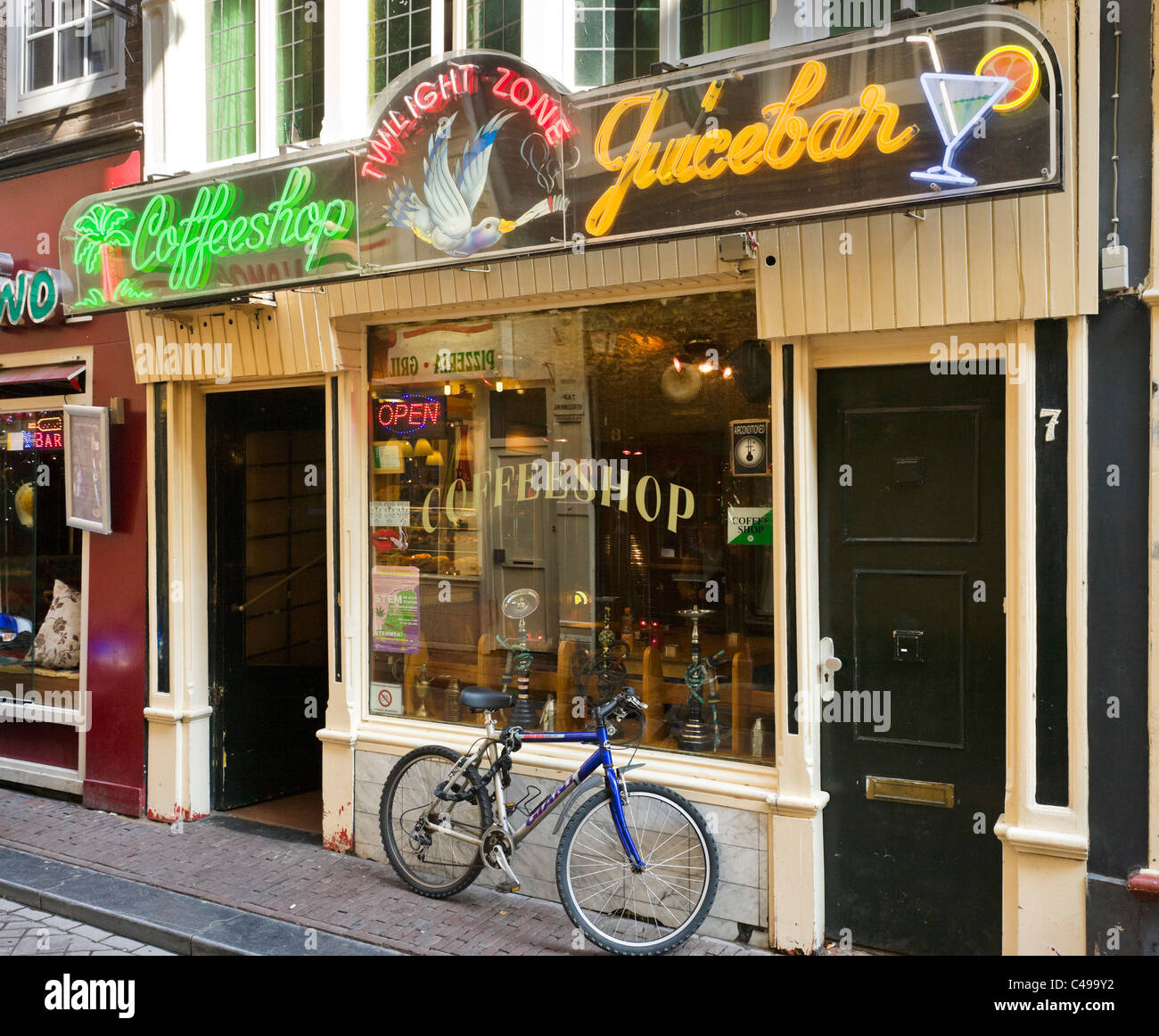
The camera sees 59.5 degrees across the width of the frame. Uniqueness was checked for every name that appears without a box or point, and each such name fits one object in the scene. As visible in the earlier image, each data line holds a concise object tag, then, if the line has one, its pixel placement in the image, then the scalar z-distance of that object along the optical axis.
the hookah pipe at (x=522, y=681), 6.25
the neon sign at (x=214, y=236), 5.82
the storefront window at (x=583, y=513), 5.52
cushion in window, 8.17
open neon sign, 6.57
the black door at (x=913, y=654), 4.83
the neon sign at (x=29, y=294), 7.89
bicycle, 5.13
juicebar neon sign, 4.32
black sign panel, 4.10
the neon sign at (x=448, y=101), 5.08
